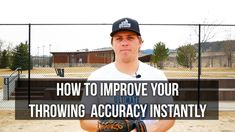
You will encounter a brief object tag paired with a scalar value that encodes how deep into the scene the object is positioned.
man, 2.02
